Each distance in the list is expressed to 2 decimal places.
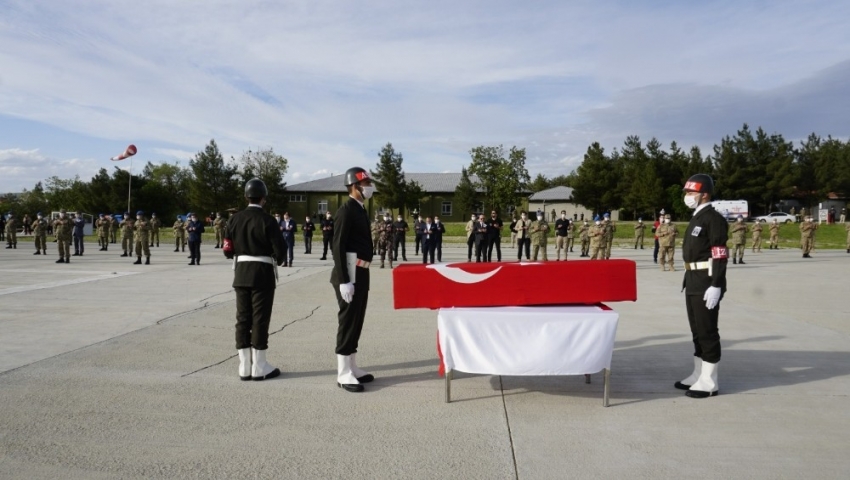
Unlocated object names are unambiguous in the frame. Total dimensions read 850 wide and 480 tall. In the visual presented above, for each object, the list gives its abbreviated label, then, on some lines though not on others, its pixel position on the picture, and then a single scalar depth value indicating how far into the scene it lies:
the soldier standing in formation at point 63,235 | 19.16
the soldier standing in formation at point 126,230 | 21.88
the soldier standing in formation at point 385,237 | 19.11
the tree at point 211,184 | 68.56
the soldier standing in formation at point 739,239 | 20.80
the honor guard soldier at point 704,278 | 5.12
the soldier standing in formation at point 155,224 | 26.31
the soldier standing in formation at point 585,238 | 26.19
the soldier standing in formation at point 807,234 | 24.42
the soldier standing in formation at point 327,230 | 21.08
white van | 61.59
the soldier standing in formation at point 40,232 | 23.83
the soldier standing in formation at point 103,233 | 27.33
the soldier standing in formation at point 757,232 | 27.55
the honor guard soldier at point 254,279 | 5.56
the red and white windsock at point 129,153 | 55.10
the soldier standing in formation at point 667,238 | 17.38
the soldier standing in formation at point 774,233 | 32.85
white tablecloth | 4.76
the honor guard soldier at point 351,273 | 5.25
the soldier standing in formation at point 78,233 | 23.11
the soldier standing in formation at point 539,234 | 20.70
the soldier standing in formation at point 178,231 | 25.75
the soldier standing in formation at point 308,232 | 24.84
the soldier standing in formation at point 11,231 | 26.98
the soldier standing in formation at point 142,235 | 18.77
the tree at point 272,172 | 70.50
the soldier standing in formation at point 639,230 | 30.81
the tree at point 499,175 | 70.25
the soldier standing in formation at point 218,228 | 25.86
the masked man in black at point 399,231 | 20.76
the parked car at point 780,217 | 57.81
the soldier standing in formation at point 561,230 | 21.78
